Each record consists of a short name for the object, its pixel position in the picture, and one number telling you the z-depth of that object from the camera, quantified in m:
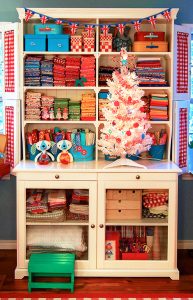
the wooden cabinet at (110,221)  3.21
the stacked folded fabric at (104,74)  3.52
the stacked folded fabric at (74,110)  3.54
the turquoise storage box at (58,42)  3.46
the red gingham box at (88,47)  3.47
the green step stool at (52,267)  3.06
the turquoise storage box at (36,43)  3.44
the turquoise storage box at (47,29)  3.46
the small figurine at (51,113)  3.53
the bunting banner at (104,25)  3.40
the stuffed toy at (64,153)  3.44
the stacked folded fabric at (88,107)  3.52
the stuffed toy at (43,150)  3.42
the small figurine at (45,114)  3.53
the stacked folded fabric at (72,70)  3.49
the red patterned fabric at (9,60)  3.53
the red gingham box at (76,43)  3.46
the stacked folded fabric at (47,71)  3.48
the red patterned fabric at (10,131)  3.59
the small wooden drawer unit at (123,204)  3.25
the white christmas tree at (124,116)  3.28
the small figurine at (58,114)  3.53
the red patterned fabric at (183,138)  3.62
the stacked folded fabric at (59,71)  3.49
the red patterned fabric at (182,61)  3.56
